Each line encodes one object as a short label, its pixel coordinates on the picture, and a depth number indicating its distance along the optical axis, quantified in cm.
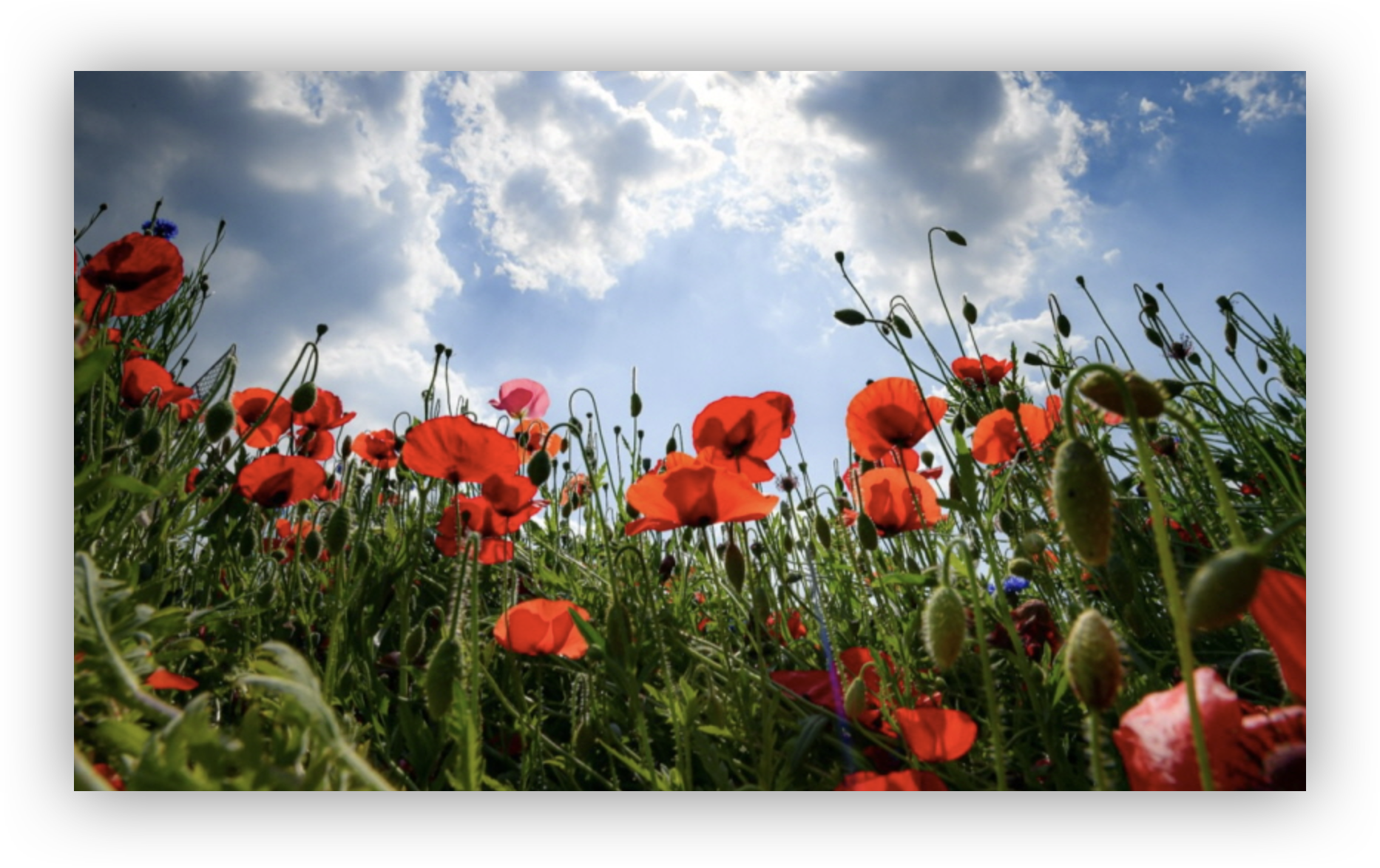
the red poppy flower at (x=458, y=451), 42
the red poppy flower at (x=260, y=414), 61
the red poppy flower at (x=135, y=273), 45
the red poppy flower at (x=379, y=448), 75
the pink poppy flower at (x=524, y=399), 87
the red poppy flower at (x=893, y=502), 52
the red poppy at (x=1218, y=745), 16
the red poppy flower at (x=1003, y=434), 50
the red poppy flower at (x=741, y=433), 48
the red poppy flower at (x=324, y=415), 74
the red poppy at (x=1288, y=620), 16
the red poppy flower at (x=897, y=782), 24
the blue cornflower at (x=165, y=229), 94
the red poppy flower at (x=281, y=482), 54
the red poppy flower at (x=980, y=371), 70
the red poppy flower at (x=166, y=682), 22
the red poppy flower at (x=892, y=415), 51
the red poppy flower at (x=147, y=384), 52
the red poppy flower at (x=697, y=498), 37
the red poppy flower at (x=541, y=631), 39
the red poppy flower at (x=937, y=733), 29
